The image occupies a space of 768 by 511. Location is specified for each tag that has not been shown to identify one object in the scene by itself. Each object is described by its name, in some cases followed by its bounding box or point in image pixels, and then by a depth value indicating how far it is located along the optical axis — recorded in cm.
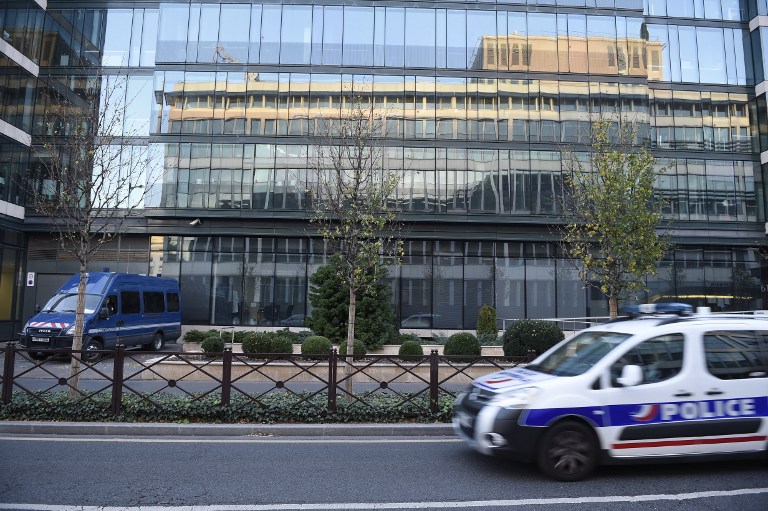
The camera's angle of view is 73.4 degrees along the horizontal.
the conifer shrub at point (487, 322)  2150
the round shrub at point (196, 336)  2012
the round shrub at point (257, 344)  1505
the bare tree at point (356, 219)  1068
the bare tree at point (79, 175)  979
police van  1527
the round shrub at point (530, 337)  1448
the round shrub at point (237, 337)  1885
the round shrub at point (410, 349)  1555
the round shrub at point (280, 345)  1510
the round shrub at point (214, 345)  1558
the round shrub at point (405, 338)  1859
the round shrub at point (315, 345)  1495
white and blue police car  559
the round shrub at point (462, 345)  1539
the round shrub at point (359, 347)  1562
